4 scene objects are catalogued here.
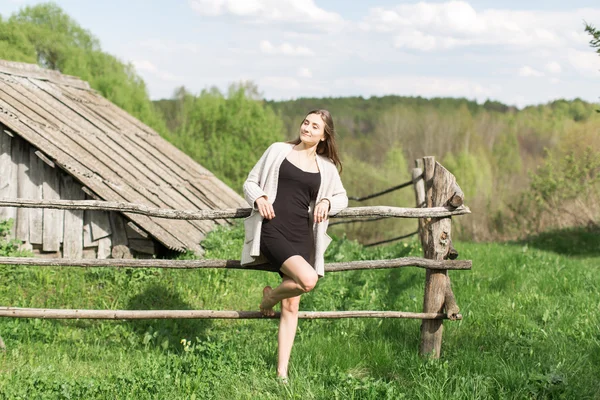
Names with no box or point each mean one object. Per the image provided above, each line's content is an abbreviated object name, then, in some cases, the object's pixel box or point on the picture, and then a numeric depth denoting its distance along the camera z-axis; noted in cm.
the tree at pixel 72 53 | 2175
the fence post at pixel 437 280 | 469
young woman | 411
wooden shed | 730
